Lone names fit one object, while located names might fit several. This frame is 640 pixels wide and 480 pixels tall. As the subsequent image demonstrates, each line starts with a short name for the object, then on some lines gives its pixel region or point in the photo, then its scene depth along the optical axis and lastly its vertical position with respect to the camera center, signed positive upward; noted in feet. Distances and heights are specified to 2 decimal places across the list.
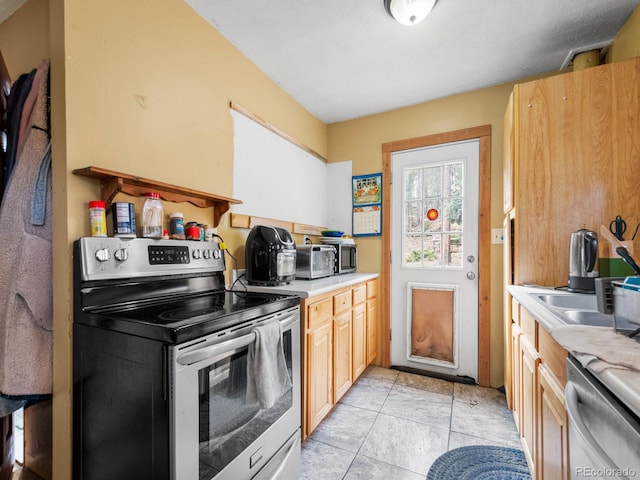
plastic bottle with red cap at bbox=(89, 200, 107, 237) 3.66 +0.31
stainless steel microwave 8.05 -0.53
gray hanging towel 3.68 -1.68
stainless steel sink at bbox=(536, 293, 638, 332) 3.18 -0.98
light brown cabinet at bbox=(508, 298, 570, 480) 3.00 -2.04
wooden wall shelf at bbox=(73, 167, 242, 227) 3.71 +0.80
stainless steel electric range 2.87 -1.51
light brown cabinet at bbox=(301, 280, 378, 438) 5.31 -2.34
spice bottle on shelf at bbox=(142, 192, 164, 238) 4.29 +0.36
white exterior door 8.01 -0.55
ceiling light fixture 4.93 +4.03
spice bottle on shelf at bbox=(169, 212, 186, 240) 4.71 +0.24
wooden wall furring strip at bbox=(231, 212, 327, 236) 6.25 +0.42
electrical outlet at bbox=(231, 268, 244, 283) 6.14 -0.71
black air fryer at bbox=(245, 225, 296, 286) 5.68 -0.32
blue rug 4.68 -3.83
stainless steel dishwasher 1.77 -1.36
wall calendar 9.20 +1.15
